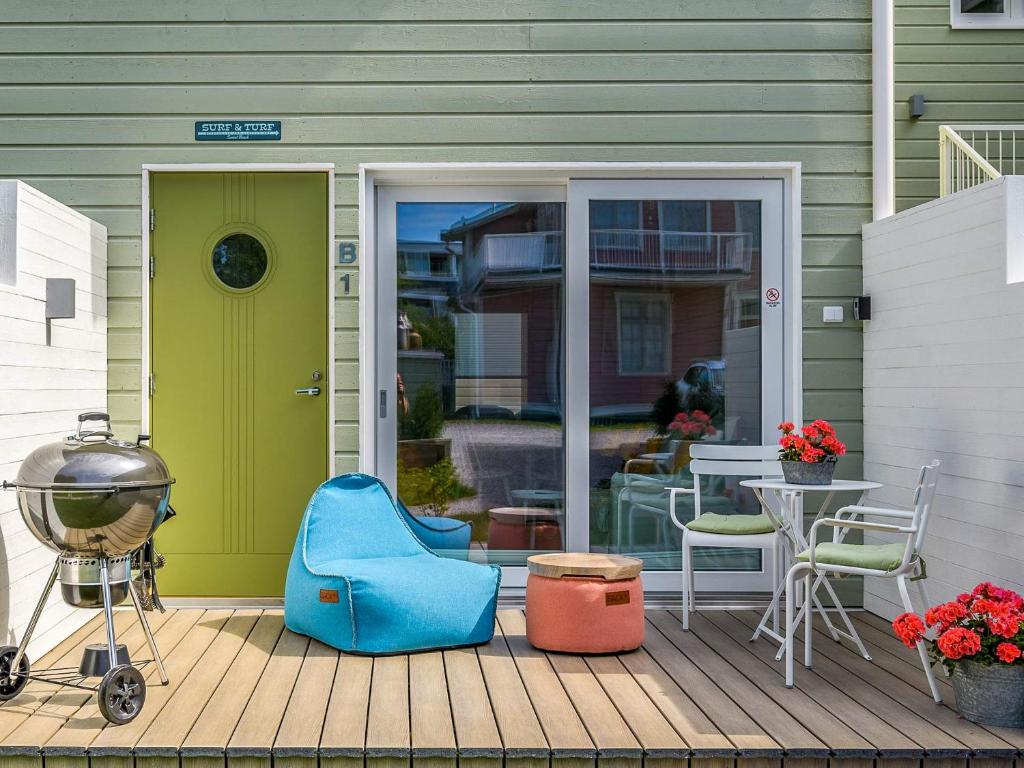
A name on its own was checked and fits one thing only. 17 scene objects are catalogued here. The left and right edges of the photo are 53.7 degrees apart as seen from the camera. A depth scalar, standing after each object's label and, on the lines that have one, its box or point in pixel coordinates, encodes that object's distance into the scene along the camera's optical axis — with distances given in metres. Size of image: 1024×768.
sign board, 5.20
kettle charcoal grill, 3.53
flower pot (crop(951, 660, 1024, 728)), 3.32
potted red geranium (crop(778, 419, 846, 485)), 4.21
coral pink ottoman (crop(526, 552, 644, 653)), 4.25
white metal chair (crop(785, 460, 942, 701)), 3.73
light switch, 5.28
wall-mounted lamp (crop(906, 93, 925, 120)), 6.18
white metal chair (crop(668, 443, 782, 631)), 4.57
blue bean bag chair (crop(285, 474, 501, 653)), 4.23
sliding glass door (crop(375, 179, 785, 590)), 5.31
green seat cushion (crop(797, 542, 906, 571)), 3.76
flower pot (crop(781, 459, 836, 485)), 4.22
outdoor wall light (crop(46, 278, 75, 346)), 4.27
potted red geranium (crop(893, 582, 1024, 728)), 3.32
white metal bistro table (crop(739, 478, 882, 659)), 4.17
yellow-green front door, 5.25
